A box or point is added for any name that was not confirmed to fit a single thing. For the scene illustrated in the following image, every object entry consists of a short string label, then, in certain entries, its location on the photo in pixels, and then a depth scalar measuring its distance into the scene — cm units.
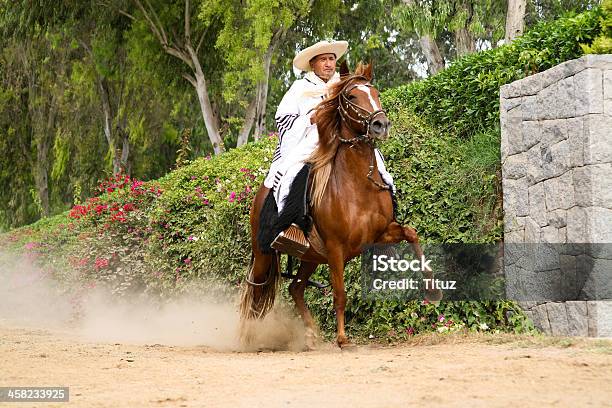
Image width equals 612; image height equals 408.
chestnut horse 1622
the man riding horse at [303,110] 1739
